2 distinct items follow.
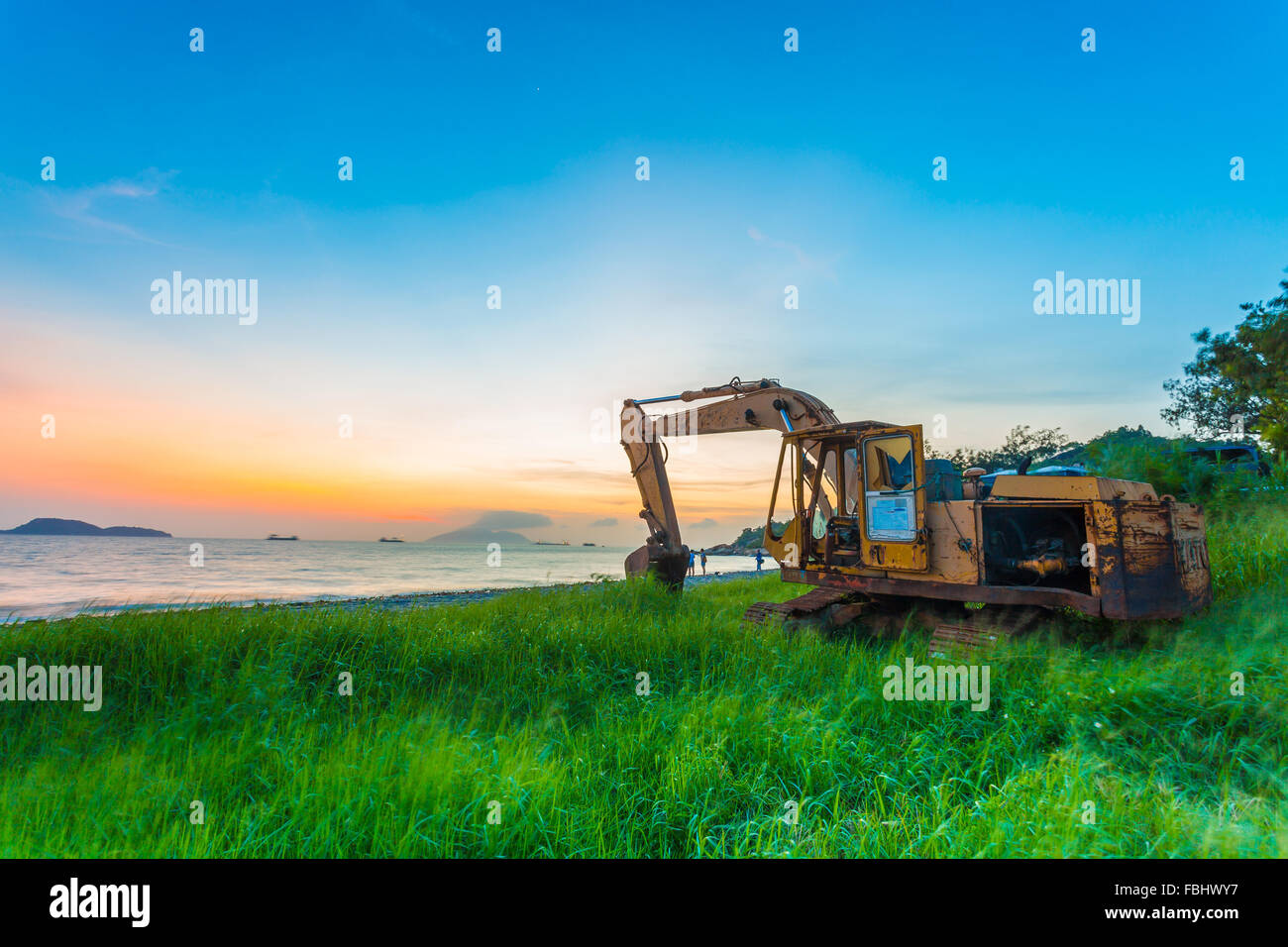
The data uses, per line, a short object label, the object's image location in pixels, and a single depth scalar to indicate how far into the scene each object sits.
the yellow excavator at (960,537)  6.10
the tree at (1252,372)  18.06
